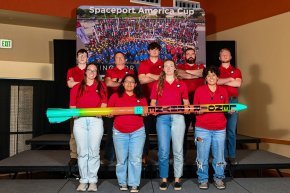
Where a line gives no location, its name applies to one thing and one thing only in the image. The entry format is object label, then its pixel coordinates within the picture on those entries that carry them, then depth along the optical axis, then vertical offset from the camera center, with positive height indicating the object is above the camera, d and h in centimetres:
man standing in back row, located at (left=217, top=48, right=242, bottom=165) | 339 +20
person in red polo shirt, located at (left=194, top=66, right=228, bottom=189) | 309 -32
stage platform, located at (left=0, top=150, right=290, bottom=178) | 353 -77
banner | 483 +110
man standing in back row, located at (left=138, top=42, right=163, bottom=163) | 337 +31
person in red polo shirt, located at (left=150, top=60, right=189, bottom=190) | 309 -21
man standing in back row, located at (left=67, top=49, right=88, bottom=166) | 338 +30
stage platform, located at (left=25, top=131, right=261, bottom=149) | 446 -61
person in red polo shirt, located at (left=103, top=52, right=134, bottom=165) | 344 +24
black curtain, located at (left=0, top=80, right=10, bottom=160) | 516 -32
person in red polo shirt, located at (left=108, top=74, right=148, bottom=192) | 304 -39
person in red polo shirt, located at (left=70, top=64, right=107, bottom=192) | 306 -28
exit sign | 522 +98
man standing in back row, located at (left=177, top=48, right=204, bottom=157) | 351 +29
